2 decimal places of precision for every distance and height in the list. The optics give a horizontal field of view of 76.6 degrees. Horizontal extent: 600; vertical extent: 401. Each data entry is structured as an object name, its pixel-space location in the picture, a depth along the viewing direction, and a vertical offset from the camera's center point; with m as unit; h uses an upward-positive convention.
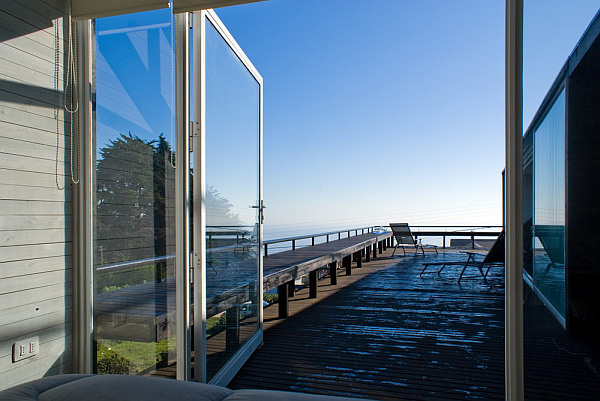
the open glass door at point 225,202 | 1.92 +0.00
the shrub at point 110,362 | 1.99 -0.84
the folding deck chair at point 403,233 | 8.26 -0.72
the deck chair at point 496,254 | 4.75 -0.67
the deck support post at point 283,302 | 3.64 -0.98
